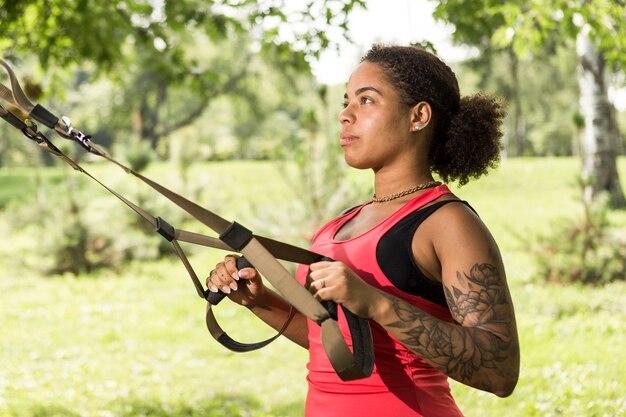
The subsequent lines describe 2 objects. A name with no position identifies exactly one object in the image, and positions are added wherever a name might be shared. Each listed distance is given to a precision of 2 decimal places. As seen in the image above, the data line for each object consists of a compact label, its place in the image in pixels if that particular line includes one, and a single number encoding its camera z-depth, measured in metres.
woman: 1.75
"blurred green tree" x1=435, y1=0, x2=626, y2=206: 6.59
